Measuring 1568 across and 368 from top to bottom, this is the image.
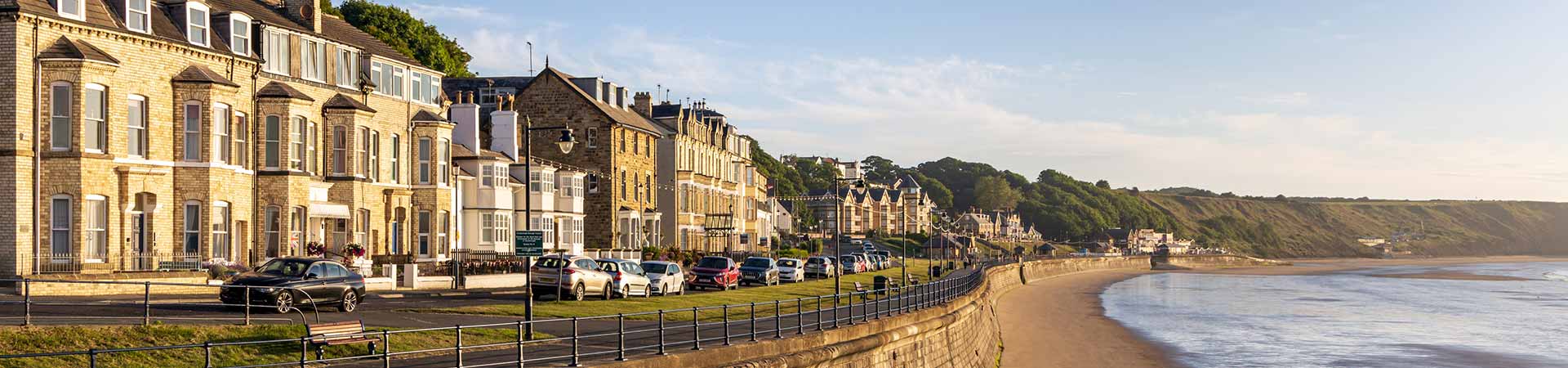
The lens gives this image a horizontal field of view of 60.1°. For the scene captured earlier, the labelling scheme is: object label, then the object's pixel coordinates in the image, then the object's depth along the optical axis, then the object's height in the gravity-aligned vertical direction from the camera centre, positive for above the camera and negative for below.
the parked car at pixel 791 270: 66.38 -2.29
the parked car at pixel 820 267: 74.38 -2.41
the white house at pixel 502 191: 59.09 +1.65
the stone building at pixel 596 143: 74.19 +4.60
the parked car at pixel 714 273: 52.81 -1.91
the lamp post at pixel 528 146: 26.68 +1.73
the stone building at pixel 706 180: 85.69 +3.11
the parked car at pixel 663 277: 46.66 -1.80
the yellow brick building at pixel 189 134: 34.53 +2.84
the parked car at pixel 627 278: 42.81 -1.66
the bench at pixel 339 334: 19.75 -1.55
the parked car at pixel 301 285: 29.30 -1.24
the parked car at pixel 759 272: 60.03 -2.09
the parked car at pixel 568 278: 40.56 -1.55
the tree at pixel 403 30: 81.50 +12.19
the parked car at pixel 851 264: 85.31 -2.62
